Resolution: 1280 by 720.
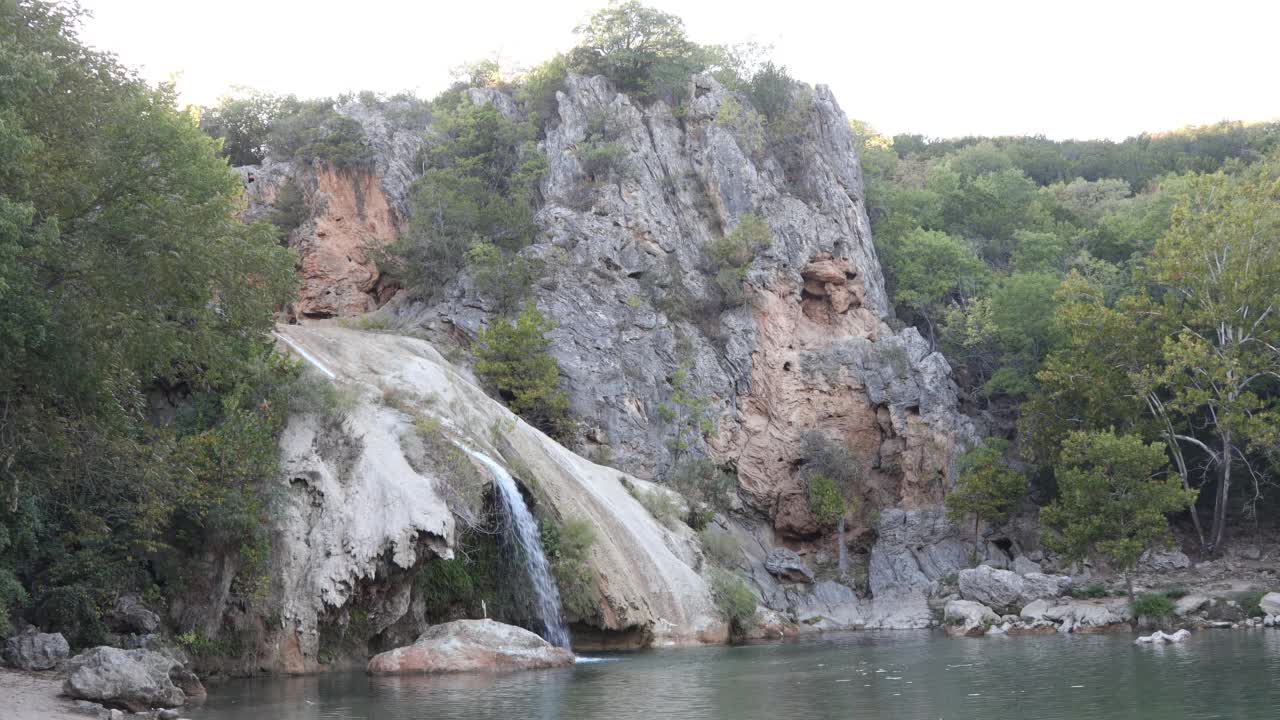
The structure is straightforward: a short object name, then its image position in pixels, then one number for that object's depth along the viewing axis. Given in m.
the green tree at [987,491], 48.69
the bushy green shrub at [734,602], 35.41
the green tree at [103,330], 19.06
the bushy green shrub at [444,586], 27.91
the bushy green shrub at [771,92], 66.88
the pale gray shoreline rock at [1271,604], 36.28
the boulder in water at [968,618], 38.44
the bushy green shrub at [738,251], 55.84
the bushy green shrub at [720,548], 39.66
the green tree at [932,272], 63.77
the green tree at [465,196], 53.06
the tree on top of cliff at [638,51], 63.31
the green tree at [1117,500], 41.16
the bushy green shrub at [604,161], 57.62
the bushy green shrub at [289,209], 57.72
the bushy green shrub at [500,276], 50.87
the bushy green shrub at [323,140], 58.62
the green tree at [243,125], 66.19
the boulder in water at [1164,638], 30.41
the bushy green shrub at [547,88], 64.38
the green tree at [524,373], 45.84
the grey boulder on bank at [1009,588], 41.84
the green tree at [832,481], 50.84
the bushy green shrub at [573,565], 30.08
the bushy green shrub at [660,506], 38.47
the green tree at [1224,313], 44.81
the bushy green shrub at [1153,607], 37.25
